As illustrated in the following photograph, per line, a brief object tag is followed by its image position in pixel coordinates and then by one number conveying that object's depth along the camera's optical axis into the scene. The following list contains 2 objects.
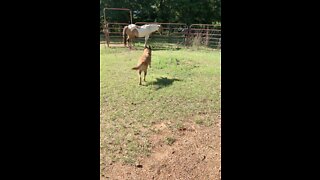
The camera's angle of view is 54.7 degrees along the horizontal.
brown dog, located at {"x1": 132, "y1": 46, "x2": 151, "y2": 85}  5.87
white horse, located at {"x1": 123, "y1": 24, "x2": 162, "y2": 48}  12.55
